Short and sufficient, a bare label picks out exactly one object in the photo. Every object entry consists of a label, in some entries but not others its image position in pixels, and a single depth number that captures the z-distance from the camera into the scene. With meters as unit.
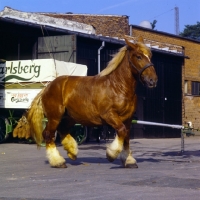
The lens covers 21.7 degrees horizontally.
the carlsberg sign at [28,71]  17.83
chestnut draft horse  10.42
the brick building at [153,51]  23.72
